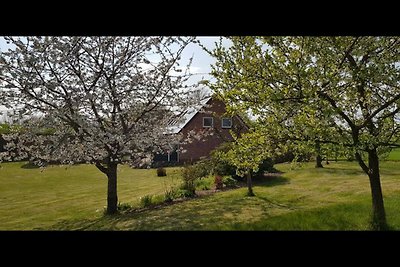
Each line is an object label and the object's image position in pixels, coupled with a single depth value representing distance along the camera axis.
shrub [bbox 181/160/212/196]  10.66
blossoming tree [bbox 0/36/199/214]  7.64
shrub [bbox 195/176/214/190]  11.73
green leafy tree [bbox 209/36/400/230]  5.01
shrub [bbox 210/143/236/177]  12.88
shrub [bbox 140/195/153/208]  9.25
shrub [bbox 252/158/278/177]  13.01
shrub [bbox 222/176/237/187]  12.22
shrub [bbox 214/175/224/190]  11.67
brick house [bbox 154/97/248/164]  20.45
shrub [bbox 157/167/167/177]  16.03
